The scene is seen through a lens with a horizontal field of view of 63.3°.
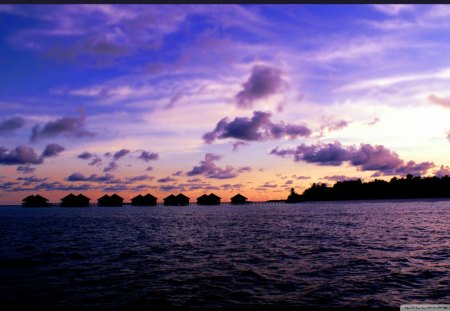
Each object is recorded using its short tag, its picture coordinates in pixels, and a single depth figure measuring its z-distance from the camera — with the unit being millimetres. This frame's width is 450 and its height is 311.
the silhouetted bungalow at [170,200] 198500
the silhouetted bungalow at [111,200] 183125
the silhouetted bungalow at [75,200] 177875
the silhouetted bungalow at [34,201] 176550
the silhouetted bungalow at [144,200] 181250
